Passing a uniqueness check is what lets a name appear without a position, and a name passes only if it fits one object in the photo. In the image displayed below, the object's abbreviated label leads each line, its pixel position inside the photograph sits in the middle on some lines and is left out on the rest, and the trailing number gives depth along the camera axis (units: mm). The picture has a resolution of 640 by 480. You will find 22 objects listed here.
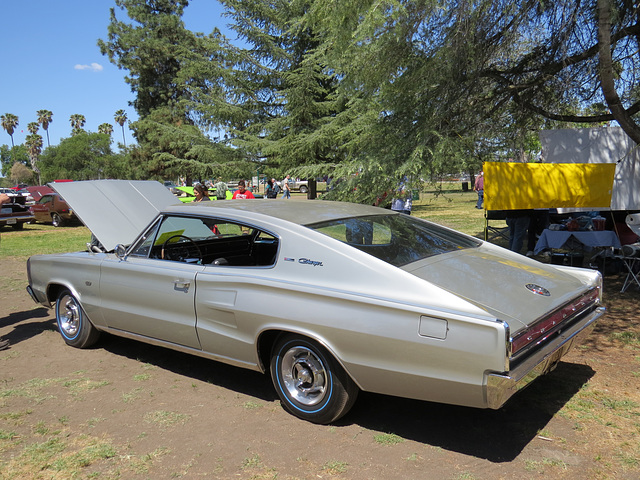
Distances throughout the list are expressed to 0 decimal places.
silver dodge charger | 2852
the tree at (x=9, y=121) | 99250
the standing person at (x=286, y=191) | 26936
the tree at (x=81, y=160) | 56281
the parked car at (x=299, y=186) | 48656
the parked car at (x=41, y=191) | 23344
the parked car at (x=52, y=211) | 19766
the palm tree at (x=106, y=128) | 90750
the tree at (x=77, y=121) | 94000
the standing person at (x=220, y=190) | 15886
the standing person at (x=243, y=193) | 12617
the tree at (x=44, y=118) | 96625
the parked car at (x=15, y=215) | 17969
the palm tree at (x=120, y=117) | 85562
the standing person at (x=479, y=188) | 20183
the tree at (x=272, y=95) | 15125
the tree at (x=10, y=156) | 97312
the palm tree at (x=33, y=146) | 93250
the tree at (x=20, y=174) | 81375
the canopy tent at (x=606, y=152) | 8594
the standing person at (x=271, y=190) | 21484
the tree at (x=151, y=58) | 38344
